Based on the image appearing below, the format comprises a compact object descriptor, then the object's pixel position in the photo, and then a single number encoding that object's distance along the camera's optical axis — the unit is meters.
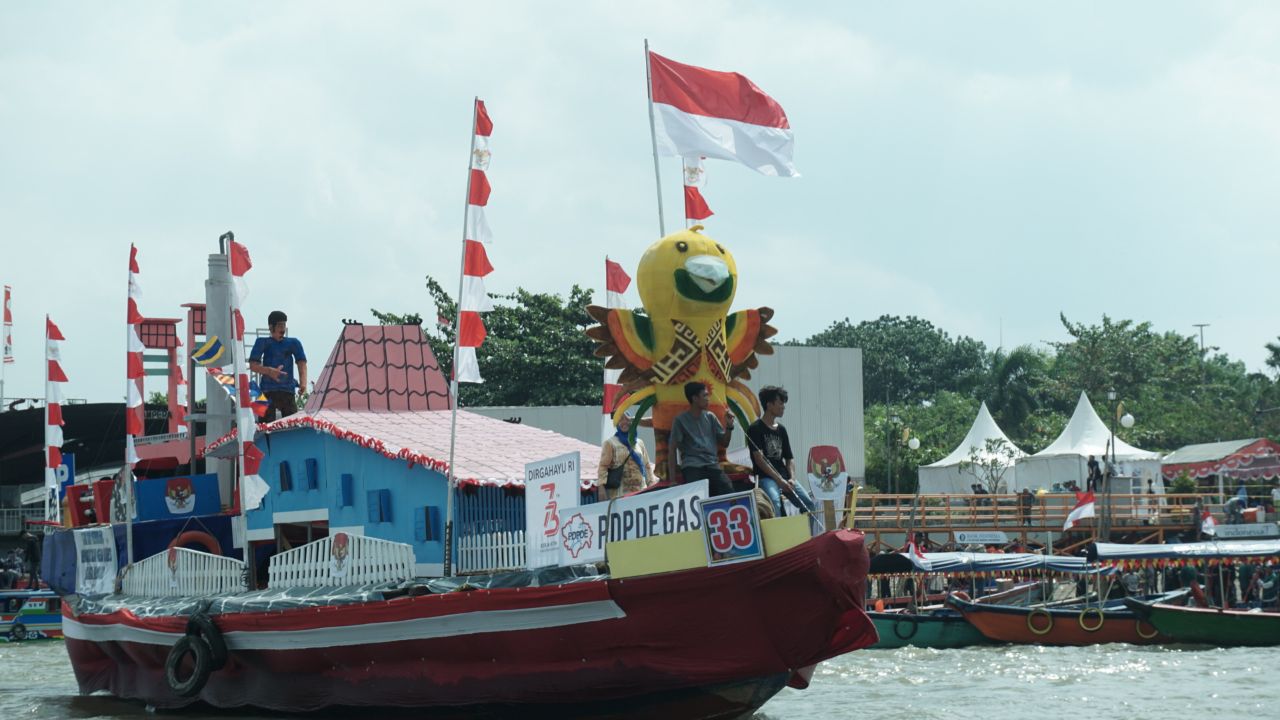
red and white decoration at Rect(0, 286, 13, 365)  40.45
